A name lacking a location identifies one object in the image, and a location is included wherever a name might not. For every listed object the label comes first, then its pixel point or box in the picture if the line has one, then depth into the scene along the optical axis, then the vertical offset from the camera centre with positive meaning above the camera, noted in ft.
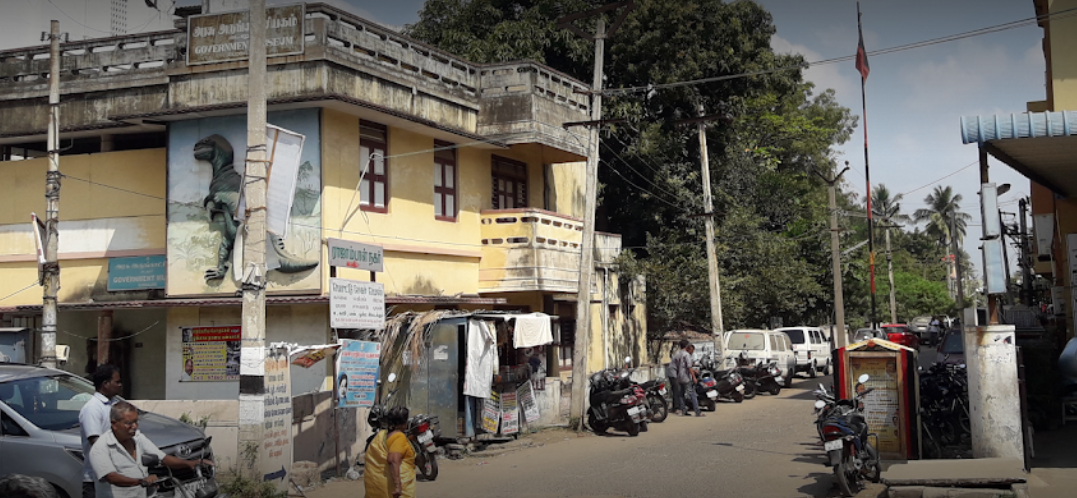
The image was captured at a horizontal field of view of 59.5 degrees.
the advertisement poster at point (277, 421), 38.11 -3.68
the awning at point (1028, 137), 40.50 +7.89
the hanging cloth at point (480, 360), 53.11 -1.94
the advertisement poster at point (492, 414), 53.93 -5.06
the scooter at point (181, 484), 24.49 -4.57
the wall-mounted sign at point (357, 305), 44.39 +1.20
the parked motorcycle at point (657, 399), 64.64 -5.34
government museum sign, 59.88 +19.20
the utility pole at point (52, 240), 54.54 +5.69
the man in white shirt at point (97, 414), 25.13 -2.08
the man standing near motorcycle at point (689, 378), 69.21 -4.22
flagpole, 99.48 +25.70
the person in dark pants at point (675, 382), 69.46 -4.52
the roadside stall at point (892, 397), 42.42 -3.70
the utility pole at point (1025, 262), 112.47 +6.33
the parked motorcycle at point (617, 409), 58.44 -5.44
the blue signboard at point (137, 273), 64.85 +4.31
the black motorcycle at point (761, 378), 84.53 -5.48
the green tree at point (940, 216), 312.29 +33.68
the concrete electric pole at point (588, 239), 62.85 +5.71
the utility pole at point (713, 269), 89.81 +4.94
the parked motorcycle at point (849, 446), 35.58 -4.99
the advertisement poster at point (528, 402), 58.23 -4.80
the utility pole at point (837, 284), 108.78 +3.82
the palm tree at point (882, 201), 275.32 +36.65
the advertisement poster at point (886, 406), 42.65 -4.13
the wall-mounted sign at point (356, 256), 54.08 +4.43
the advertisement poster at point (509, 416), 55.72 -5.39
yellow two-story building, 60.54 +10.31
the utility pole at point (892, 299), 176.93 +2.95
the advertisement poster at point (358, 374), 44.14 -2.10
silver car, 30.66 -3.19
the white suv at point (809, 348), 105.60 -3.50
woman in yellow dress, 24.98 -3.66
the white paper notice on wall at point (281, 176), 40.22 +6.73
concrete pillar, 37.96 -3.31
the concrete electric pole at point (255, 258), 37.76 +3.05
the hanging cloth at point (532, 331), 57.98 -0.41
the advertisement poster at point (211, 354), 63.26 -1.37
